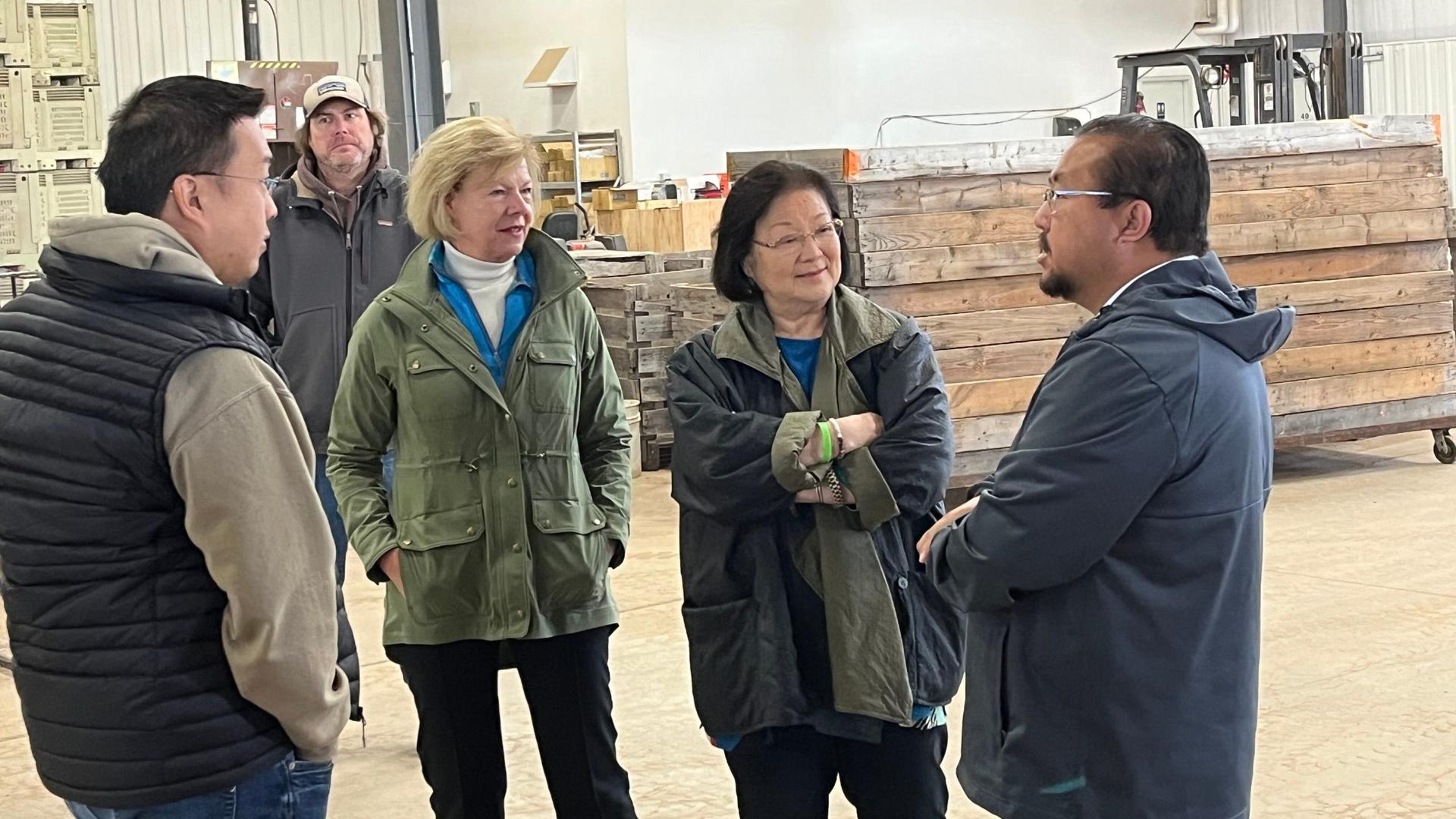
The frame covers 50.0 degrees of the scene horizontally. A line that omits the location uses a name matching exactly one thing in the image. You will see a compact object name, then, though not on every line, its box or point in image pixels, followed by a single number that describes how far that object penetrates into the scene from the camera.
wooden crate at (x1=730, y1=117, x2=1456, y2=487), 7.72
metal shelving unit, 15.82
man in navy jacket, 2.13
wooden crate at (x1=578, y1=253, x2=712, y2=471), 9.37
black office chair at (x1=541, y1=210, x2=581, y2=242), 12.44
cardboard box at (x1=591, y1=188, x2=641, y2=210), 15.02
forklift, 10.60
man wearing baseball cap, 4.35
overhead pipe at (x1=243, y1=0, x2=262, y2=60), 12.60
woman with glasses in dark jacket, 2.74
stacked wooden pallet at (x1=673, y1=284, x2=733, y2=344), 8.41
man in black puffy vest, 2.04
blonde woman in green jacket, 3.11
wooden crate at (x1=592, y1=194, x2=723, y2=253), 13.68
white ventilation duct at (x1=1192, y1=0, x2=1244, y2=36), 18.11
